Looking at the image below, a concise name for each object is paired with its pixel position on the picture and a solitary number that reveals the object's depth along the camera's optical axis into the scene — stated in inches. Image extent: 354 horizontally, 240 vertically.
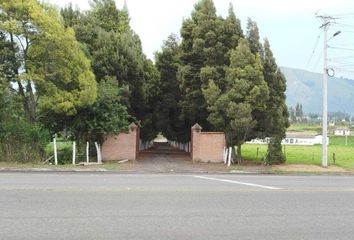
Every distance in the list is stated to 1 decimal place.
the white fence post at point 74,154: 1006.0
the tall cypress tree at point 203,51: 1189.1
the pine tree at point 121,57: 1262.3
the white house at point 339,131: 5937.0
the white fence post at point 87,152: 1024.7
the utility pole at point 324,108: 1124.5
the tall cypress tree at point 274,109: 1119.0
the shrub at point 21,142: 959.6
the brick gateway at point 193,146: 1140.5
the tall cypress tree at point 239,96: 1044.5
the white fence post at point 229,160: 1064.8
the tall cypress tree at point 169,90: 1556.3
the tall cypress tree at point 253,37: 1169.1
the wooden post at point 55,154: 970.5
